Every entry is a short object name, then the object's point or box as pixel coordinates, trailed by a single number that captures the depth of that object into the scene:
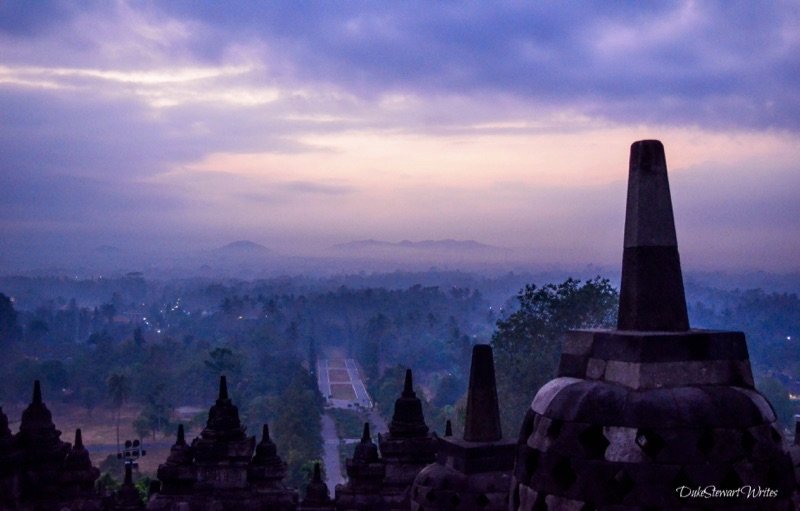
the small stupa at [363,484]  14.53
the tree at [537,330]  38.84
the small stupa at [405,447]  14.03
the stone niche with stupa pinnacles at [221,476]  13.99
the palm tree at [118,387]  67.25
